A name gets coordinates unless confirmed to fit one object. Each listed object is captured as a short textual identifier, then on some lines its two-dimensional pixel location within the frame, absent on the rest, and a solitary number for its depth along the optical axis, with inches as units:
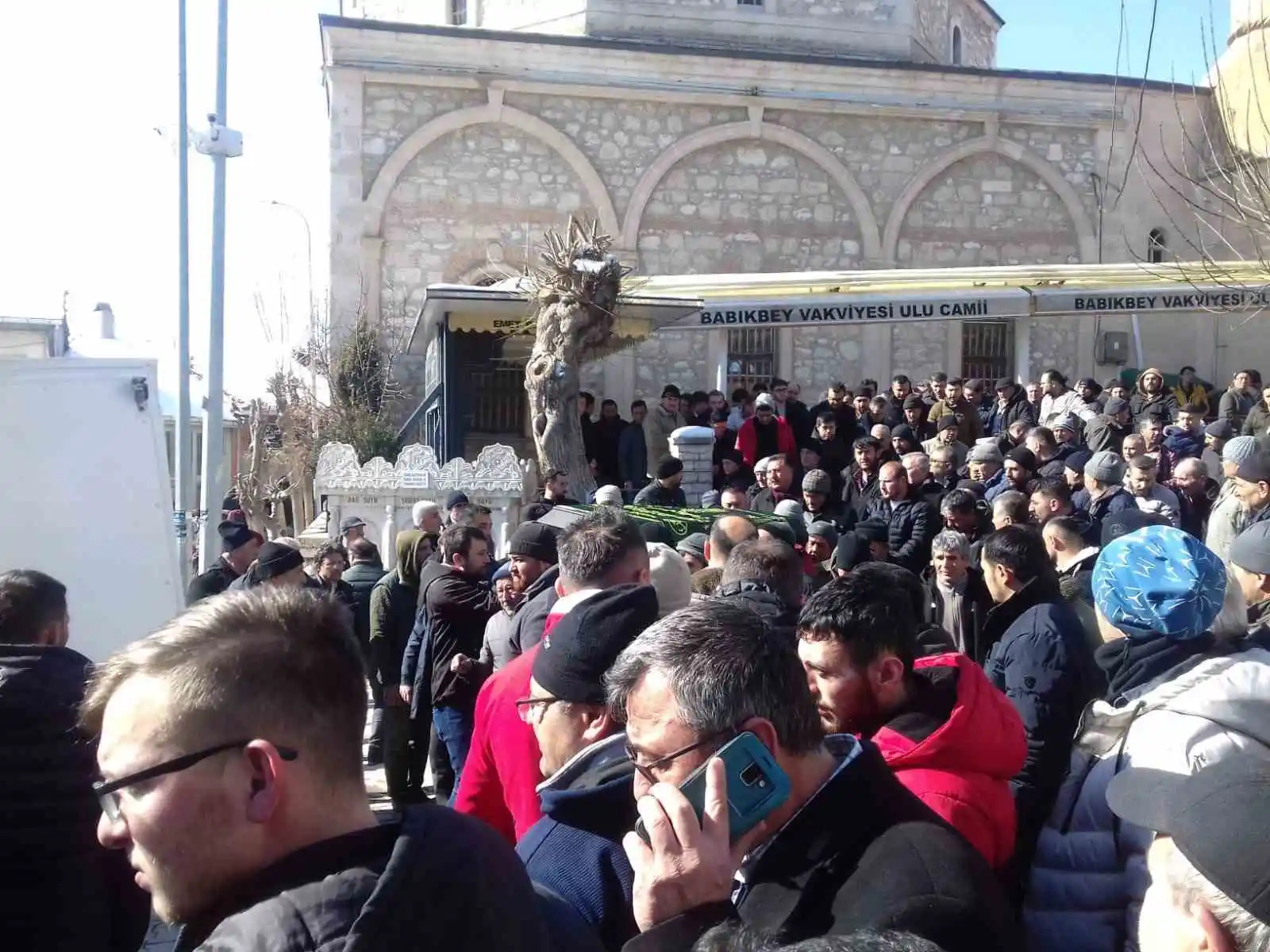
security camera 475.2
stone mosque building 814.5
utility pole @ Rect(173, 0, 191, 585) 484.1
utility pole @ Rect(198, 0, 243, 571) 468.1
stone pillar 492.1
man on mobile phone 74.8
